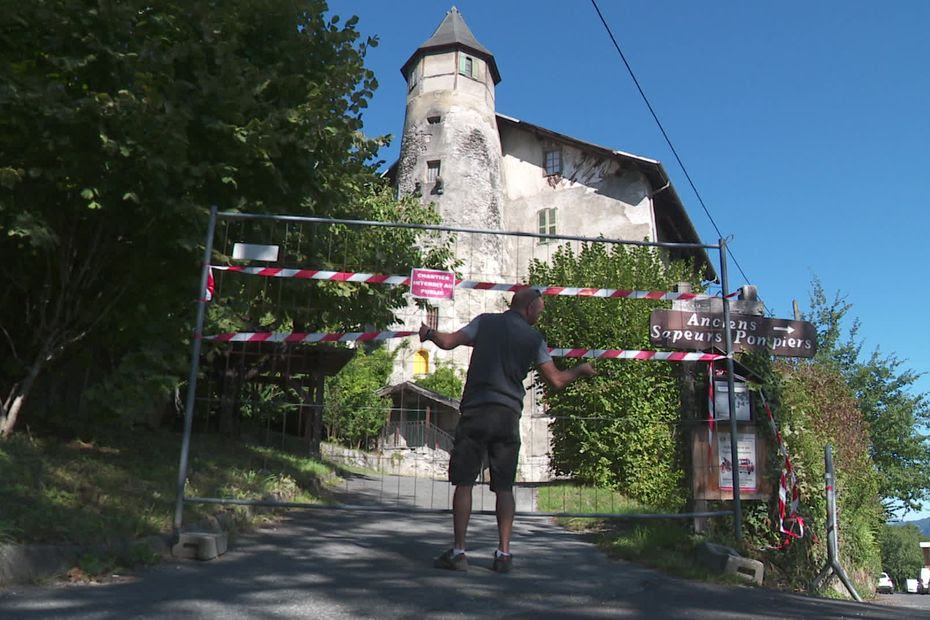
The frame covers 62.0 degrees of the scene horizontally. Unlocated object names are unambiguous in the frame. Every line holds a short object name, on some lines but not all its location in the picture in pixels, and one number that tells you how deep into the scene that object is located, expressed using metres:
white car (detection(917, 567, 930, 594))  57.90
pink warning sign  5.74
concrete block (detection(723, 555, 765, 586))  5.02
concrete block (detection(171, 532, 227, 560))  4.93
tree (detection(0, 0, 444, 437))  6.63
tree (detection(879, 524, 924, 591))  73.19
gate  5.88
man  4.67
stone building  31.77
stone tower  33.56
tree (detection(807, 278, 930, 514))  24.27
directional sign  6.73
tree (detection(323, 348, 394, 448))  22.17
